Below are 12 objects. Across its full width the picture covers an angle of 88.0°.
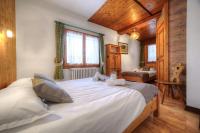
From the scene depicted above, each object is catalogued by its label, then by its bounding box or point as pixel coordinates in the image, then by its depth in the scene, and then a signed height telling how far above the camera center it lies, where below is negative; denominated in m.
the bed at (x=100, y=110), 0.72 -0.40
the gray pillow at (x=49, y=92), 0.99 -0.26
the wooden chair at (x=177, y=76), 2.44 -0.27
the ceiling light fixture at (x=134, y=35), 3.74 +1.09
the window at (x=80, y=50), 3.29 +0.55
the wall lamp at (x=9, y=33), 1.91 +0.60
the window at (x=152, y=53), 6.22 +0.75
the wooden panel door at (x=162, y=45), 2.96 +0.61
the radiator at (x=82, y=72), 3.31 -0.24
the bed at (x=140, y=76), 4.40 -0.50
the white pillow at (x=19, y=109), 0.62 -0.29
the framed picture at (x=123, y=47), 5.20 +0.94
